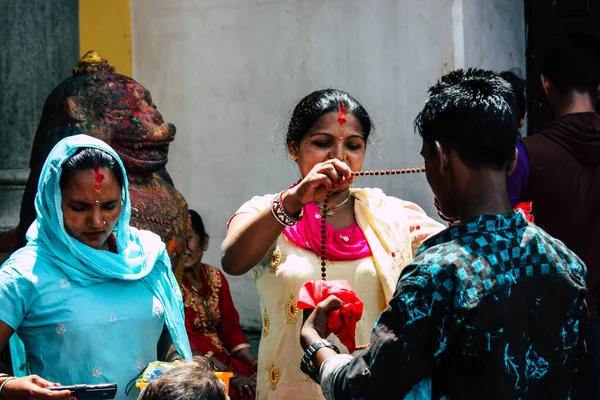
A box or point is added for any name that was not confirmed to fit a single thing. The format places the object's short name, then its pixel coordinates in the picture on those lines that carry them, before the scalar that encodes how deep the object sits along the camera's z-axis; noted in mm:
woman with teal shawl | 2879
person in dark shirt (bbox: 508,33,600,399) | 3447
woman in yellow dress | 3119
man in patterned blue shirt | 2051
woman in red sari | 5020
